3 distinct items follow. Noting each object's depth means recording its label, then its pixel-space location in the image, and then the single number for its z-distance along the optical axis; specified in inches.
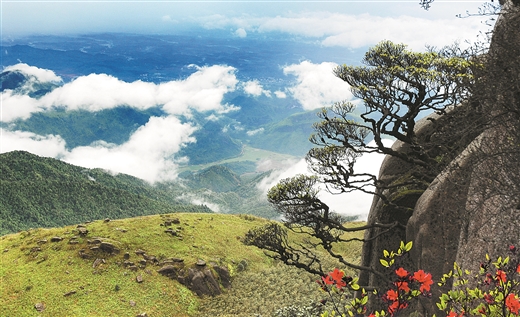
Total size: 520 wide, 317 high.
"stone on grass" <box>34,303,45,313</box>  1133.7
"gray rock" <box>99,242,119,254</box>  1476.4
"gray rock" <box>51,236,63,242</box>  1555.7
